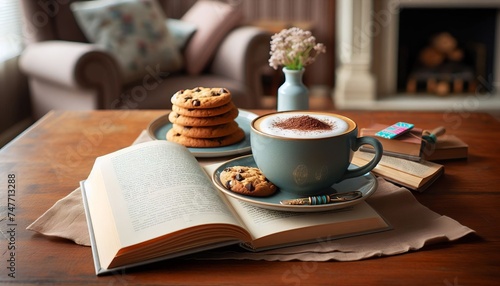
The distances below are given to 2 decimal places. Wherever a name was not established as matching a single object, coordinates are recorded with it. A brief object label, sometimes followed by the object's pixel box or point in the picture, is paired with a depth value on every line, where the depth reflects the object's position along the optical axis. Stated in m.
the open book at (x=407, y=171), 1.11
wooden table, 0.81
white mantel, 3.87
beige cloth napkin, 0.87
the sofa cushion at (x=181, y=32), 3.15
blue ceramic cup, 0.94
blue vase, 1.43
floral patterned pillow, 2.88
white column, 3.87
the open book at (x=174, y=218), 0.84
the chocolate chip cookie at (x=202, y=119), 1.27
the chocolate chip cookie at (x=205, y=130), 1.28
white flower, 1.42
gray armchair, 2.68
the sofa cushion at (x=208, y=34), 3.08
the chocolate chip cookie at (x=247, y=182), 0.98
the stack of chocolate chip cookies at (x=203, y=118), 1.26
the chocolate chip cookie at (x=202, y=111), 1.26
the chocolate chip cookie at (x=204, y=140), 1.28
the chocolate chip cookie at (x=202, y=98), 1.25
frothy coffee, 0.96
